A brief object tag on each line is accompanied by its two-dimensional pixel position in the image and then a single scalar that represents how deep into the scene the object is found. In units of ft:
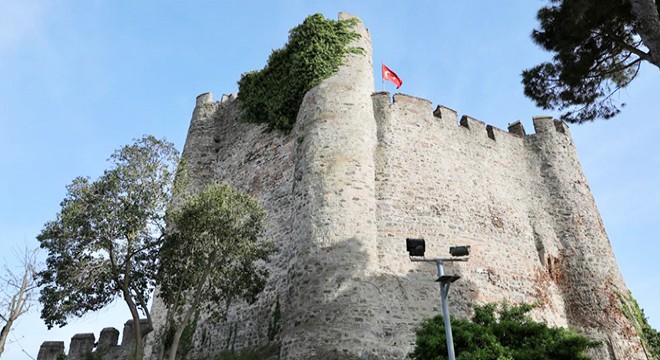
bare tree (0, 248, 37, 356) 48.20
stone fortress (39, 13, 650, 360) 45.88
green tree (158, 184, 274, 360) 44.91
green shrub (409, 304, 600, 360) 36.73
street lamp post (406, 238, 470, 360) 28.60
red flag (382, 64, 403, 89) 67.36
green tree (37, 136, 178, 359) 42.78
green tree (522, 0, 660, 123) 43.80
